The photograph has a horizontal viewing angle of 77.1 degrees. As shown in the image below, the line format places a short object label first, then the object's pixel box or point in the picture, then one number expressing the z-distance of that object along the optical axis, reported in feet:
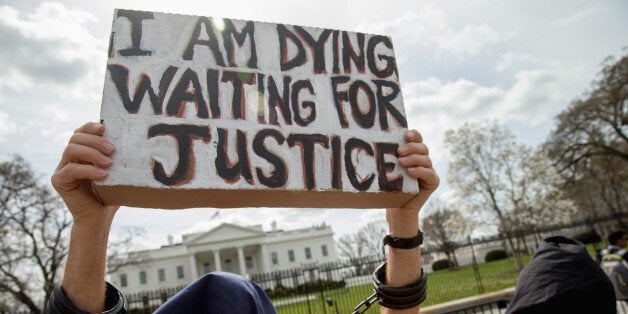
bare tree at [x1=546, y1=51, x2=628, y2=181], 87.35
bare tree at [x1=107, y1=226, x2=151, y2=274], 84.87
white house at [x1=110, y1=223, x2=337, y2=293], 186.39
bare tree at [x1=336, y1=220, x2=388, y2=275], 238.68
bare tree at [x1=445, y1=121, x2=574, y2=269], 84.17
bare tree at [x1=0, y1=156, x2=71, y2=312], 68.59
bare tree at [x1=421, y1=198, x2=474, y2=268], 87.10
